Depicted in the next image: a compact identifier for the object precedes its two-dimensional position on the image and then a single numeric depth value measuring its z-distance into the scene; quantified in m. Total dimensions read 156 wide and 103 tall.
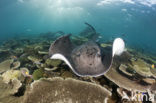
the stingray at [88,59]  2.21
